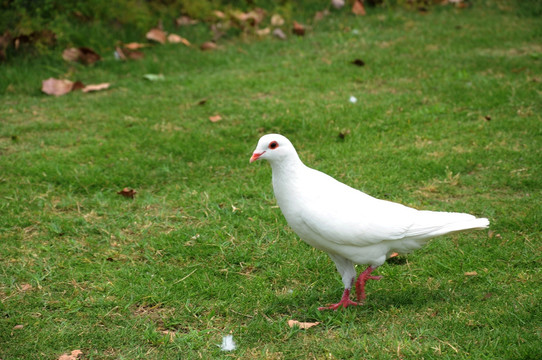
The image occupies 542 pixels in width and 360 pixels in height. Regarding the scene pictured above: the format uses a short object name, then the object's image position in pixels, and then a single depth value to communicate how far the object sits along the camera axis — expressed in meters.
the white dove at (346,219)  6.35
